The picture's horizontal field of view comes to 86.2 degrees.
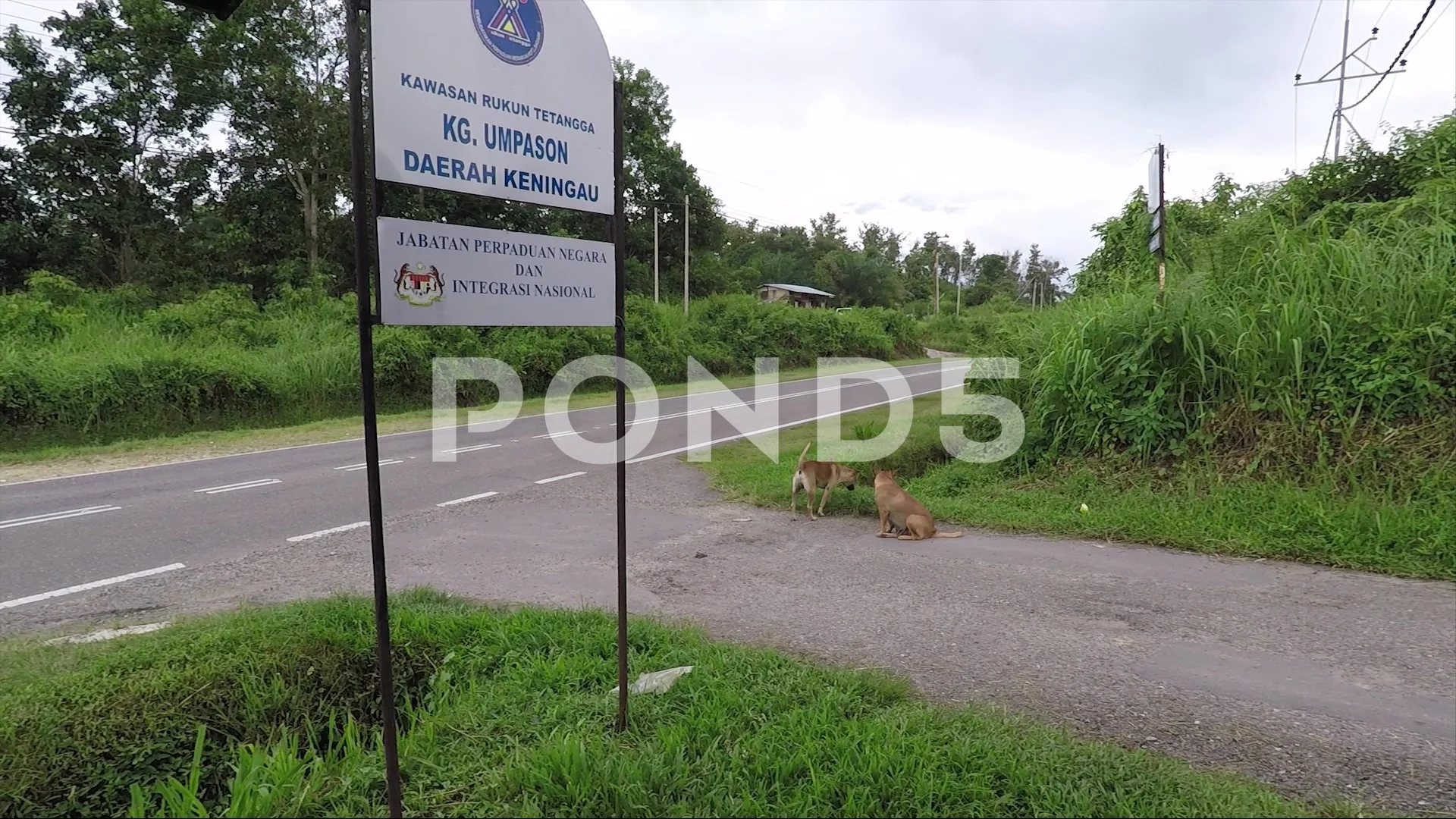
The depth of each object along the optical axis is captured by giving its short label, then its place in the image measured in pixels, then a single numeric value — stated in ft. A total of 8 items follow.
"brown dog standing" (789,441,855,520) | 23.03
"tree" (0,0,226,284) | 69.67
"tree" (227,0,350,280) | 76.89
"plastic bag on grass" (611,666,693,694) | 11.03
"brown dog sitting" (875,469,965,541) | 20.51
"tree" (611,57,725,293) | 118.62
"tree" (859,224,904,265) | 293.64
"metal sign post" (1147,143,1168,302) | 22.97
